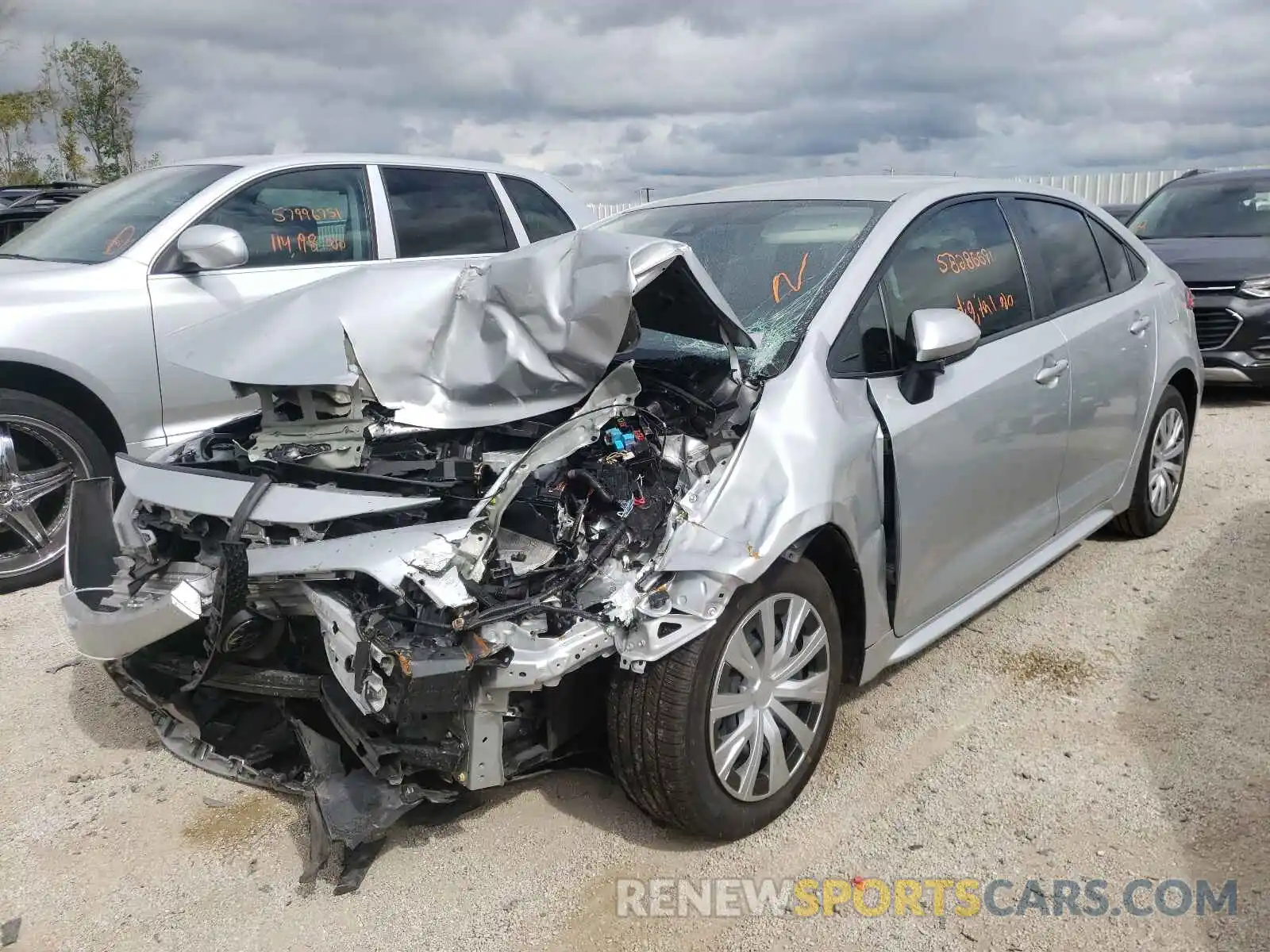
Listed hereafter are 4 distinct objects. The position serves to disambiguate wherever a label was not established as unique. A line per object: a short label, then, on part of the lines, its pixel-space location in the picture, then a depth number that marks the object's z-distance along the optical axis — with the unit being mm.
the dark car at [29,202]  7614
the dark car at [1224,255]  7746
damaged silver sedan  2396
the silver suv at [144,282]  4480
